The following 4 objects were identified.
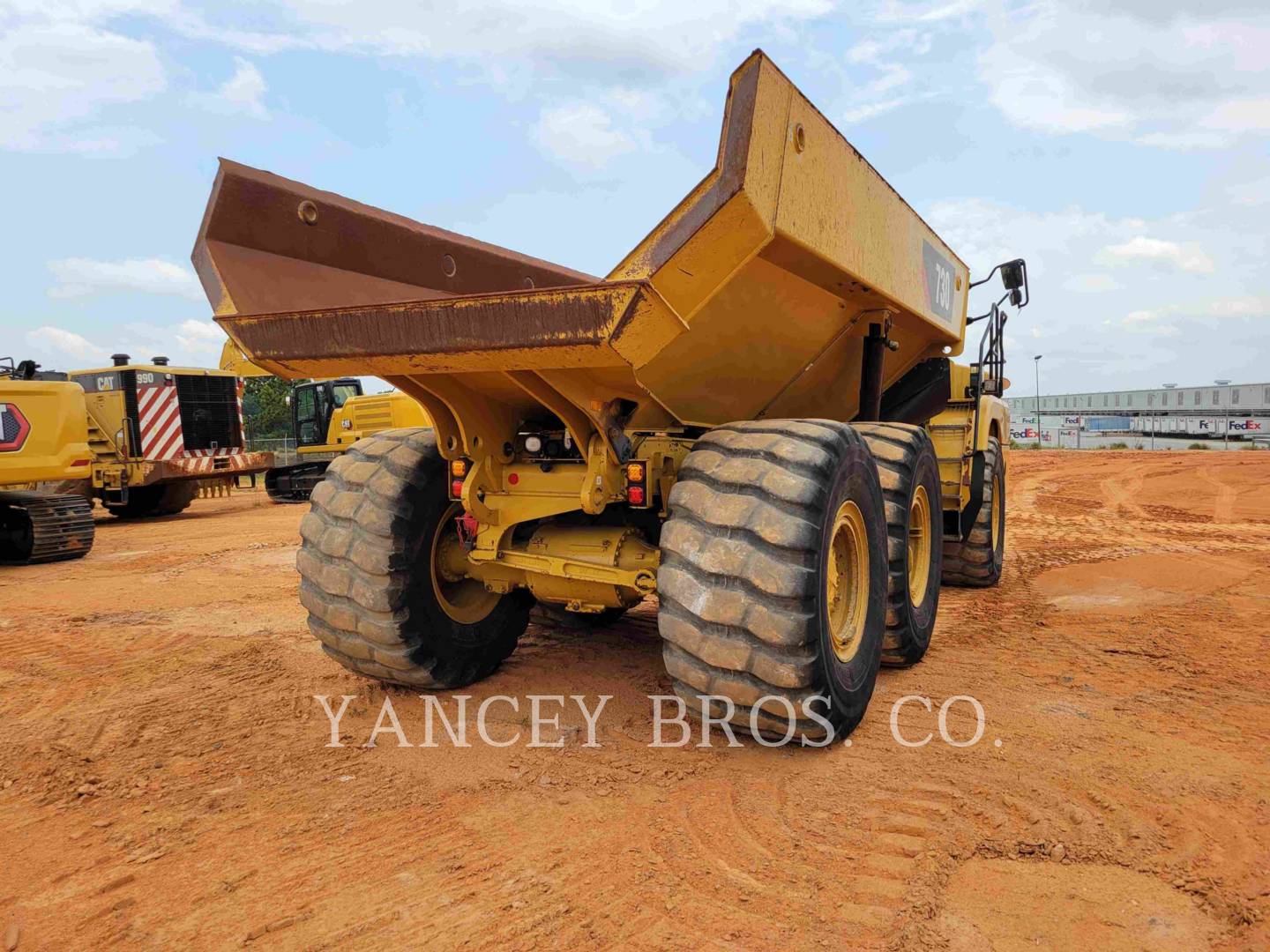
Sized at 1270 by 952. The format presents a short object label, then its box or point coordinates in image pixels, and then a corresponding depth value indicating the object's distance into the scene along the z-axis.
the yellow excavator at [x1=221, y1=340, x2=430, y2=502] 15.96
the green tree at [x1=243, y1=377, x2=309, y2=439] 36.91
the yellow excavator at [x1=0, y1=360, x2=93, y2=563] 8.41
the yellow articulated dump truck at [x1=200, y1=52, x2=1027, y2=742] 2.72
